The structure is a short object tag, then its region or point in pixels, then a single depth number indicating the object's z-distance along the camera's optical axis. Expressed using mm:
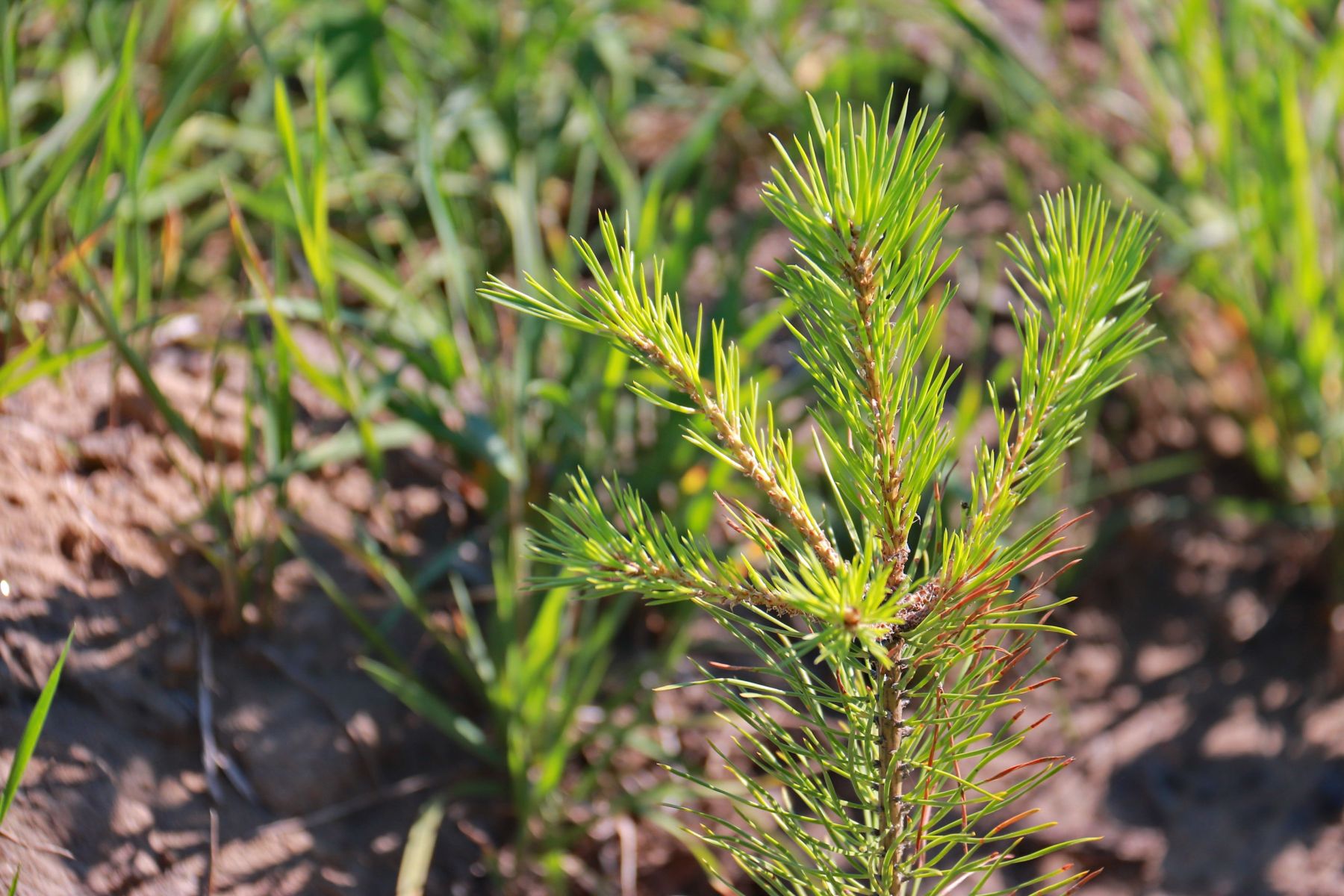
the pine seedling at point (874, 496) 802
